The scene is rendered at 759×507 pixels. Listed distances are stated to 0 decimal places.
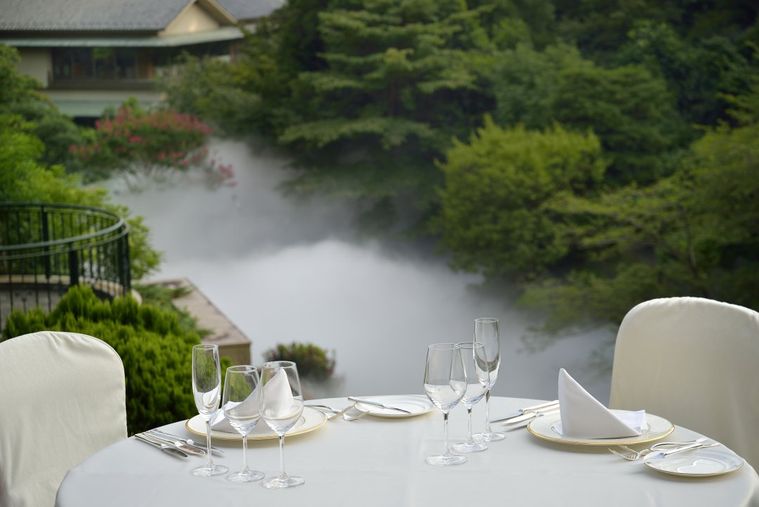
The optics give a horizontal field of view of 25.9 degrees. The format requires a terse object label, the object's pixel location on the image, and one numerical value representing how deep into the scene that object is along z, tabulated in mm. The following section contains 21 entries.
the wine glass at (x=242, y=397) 2830
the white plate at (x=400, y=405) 3246
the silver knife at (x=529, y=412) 3235
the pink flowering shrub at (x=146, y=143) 11066
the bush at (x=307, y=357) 11297
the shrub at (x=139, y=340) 4437
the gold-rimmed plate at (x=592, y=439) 3046
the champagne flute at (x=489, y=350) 3068
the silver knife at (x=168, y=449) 3035
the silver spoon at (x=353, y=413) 3253
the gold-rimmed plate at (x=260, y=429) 3104
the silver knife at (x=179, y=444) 3043
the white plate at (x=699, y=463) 2879
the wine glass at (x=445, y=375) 2921
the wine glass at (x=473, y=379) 2967
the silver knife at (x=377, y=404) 3265
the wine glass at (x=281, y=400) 2811
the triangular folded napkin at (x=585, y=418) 3073
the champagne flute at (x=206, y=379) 2905
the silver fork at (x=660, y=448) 2990
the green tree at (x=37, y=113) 10687
